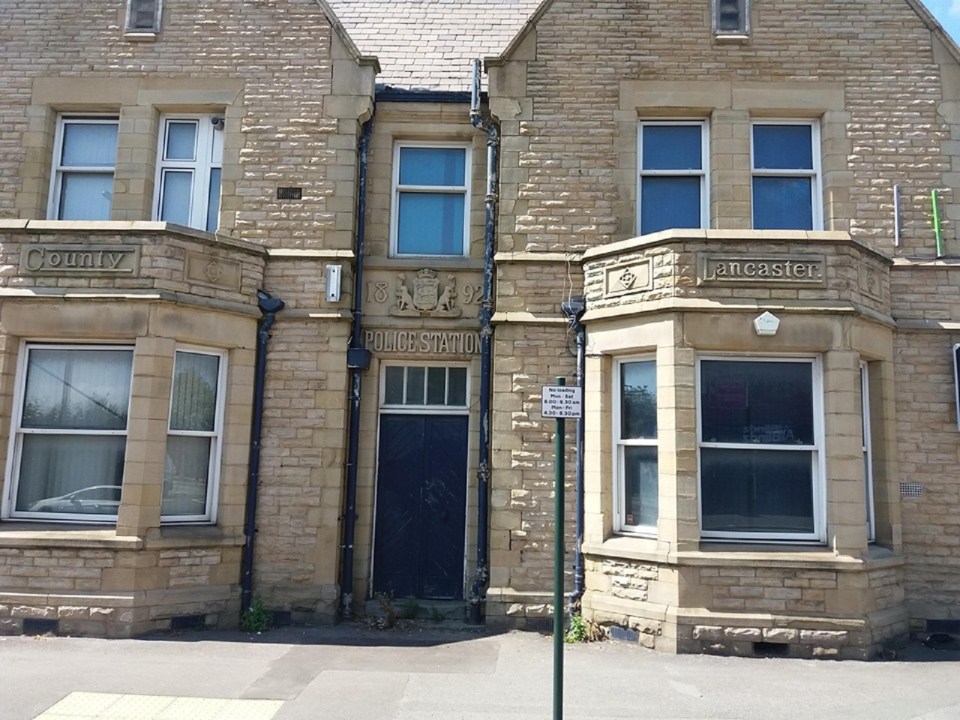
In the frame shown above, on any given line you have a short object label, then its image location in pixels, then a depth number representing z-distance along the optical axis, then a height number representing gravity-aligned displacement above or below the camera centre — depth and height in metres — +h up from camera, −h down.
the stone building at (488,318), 8.03 +1.75
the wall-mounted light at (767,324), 7.95 +1.62
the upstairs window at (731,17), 9.60 +5.74
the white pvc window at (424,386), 9.66 +1.08
